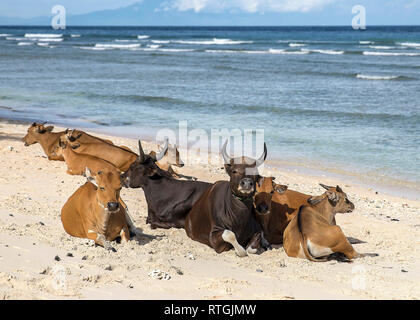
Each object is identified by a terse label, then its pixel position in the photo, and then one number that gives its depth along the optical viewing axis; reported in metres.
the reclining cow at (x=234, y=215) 9.13
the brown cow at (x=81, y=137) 14.59
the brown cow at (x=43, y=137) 14.94
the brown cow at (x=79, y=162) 12.62
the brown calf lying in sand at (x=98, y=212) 8.80
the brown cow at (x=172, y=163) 13.38
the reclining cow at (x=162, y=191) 10.59
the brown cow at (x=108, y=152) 13.39
